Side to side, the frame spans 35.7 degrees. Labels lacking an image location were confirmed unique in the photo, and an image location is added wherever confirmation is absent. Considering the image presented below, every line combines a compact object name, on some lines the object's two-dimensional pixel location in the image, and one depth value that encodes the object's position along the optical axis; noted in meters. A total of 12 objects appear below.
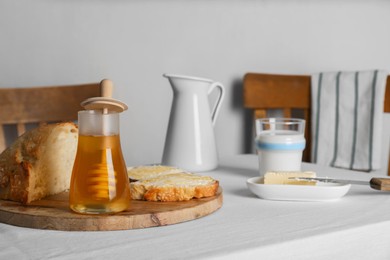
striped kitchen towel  2.07
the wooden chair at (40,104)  1.59
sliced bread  0.97
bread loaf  0.97
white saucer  1.07
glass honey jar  0.88
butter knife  1.09
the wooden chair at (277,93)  2.05
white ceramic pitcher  1.36
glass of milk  1.27
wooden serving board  0.87
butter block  1.10
